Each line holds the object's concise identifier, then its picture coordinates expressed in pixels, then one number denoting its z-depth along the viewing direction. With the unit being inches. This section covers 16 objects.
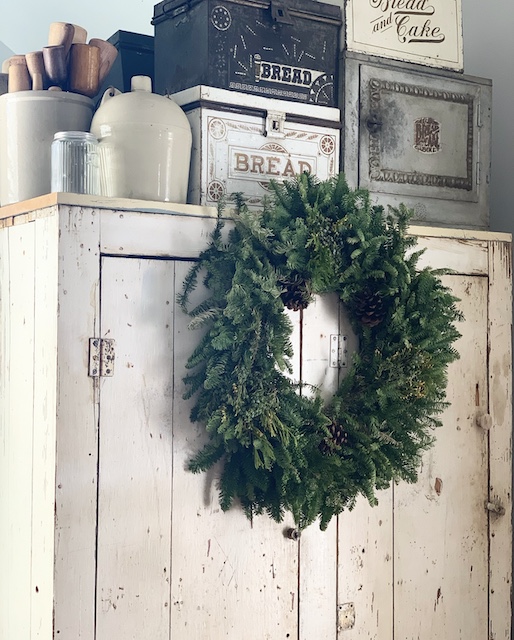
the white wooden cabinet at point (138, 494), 56.2
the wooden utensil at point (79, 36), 68.0
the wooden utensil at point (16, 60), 67.4
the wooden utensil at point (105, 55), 69.7
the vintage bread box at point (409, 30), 73.7
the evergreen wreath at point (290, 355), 59.0
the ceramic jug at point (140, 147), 61.2
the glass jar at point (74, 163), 60.1
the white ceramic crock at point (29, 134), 65.1
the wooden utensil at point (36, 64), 66.6
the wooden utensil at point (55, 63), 66.2
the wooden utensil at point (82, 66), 67.2
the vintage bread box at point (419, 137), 73.5
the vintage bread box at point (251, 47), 66.1
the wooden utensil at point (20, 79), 66.8
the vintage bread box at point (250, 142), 65.1
